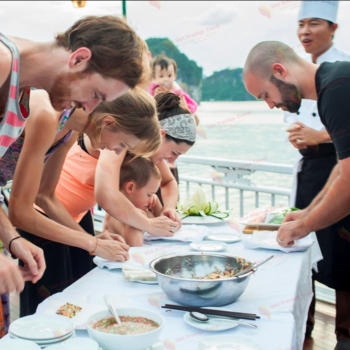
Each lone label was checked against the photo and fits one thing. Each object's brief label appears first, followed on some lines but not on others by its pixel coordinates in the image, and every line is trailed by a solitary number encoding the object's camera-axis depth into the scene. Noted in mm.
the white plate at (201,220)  2280
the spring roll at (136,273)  1360
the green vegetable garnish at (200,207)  2424
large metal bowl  1087
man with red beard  1068
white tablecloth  995
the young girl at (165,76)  4180
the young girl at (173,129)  2281
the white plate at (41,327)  880
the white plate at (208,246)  1747
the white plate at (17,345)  796
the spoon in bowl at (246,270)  1193
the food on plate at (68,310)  1076
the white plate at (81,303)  1098
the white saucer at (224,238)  1922
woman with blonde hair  1437
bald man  1709
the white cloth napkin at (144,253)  1513
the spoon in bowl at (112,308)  940
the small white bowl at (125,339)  846
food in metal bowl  1246
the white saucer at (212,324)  1005
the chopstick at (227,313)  1053
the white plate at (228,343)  913
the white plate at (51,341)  864
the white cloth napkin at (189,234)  1932
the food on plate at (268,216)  2248
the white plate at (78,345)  788
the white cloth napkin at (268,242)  1773
